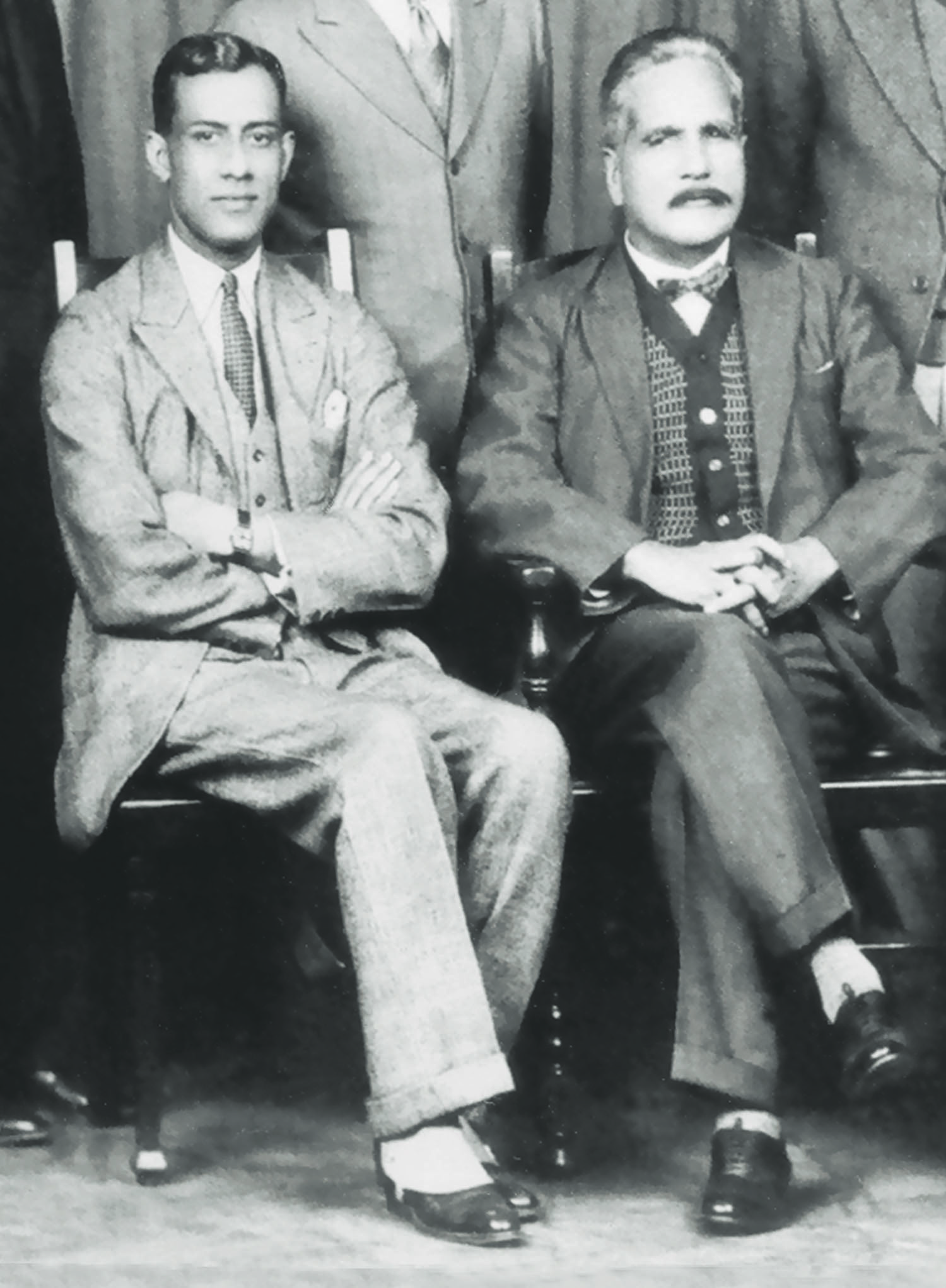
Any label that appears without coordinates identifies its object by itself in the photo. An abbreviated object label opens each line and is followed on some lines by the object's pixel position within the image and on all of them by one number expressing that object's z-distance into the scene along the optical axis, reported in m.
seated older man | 2.87
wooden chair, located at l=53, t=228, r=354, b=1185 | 3.06
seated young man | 2.82
